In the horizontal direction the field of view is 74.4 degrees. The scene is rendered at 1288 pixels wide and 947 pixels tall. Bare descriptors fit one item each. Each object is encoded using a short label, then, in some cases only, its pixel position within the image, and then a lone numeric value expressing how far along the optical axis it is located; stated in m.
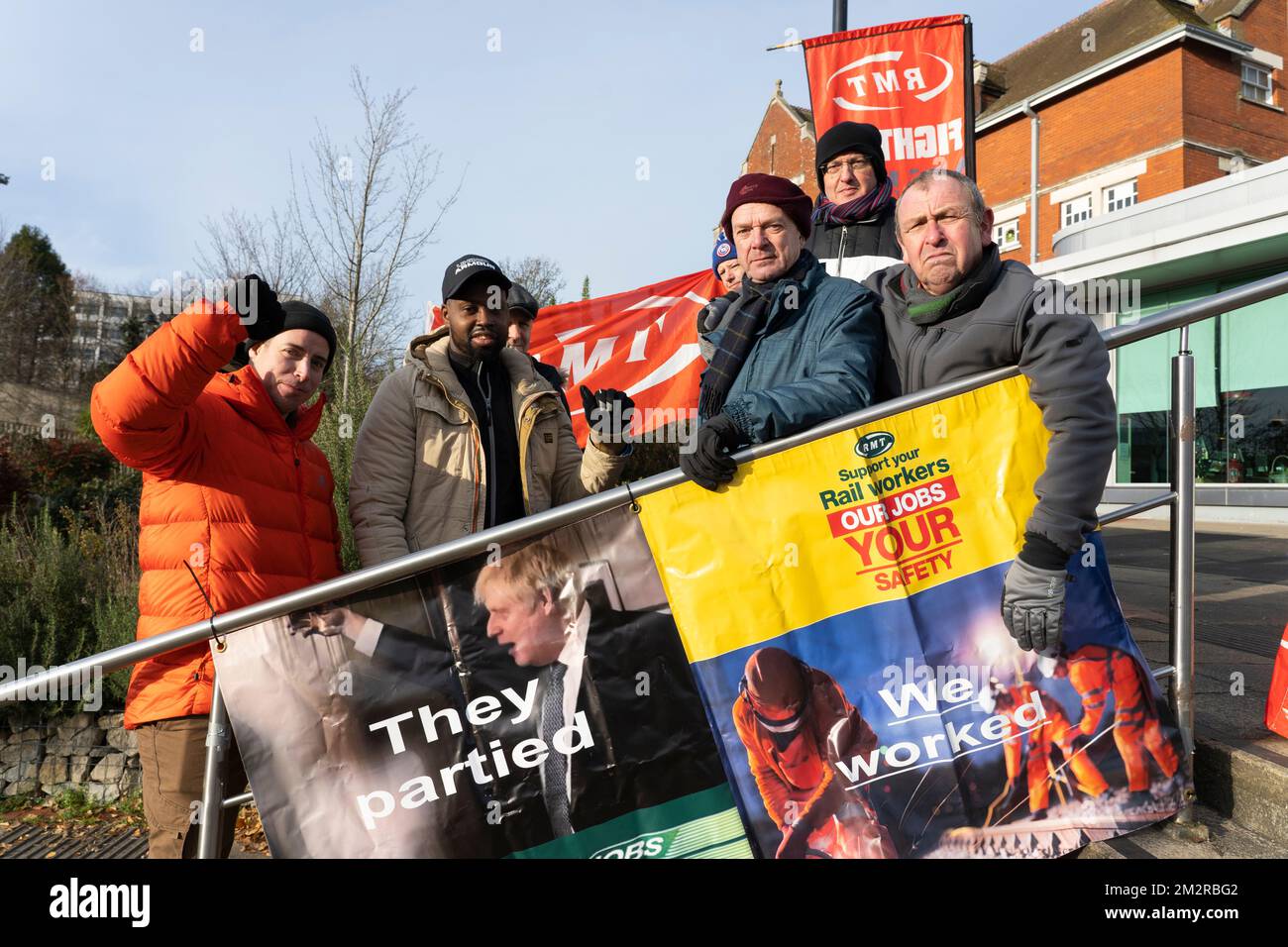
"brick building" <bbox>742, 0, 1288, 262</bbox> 22.55
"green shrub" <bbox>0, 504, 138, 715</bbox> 5.84
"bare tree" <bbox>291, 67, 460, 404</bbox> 12.59
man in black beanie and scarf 3.75
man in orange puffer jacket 2.32
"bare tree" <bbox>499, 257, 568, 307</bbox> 32.22
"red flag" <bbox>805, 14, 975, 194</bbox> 6.03
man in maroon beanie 2.33
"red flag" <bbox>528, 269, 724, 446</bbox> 8.06
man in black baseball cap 2.98
